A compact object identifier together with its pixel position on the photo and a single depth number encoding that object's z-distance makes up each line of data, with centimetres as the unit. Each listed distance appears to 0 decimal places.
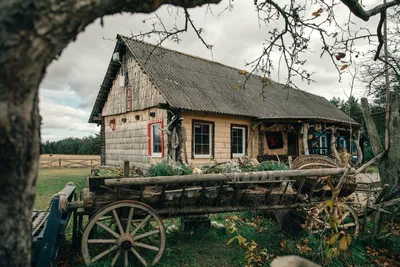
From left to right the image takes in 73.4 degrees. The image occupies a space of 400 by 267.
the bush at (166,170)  397
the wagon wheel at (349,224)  452
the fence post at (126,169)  383
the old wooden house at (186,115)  1088
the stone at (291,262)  175
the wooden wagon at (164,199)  360
